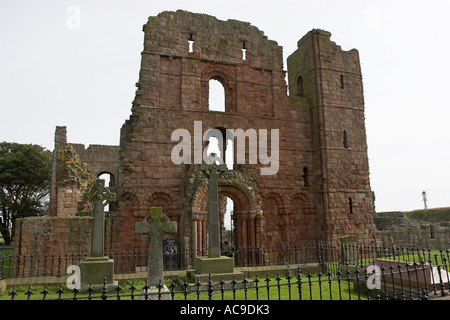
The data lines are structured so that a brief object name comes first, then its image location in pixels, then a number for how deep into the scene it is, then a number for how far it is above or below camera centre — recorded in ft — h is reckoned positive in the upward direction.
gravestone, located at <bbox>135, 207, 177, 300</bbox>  25.00 -1.09
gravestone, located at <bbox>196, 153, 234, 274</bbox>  31.09 -0.90
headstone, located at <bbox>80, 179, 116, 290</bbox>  30.37 -2.30
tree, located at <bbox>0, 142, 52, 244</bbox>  108.27 +15.27
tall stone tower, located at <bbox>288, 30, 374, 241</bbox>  59.52 +15.29
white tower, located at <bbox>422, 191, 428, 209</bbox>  231.01 +14.93
